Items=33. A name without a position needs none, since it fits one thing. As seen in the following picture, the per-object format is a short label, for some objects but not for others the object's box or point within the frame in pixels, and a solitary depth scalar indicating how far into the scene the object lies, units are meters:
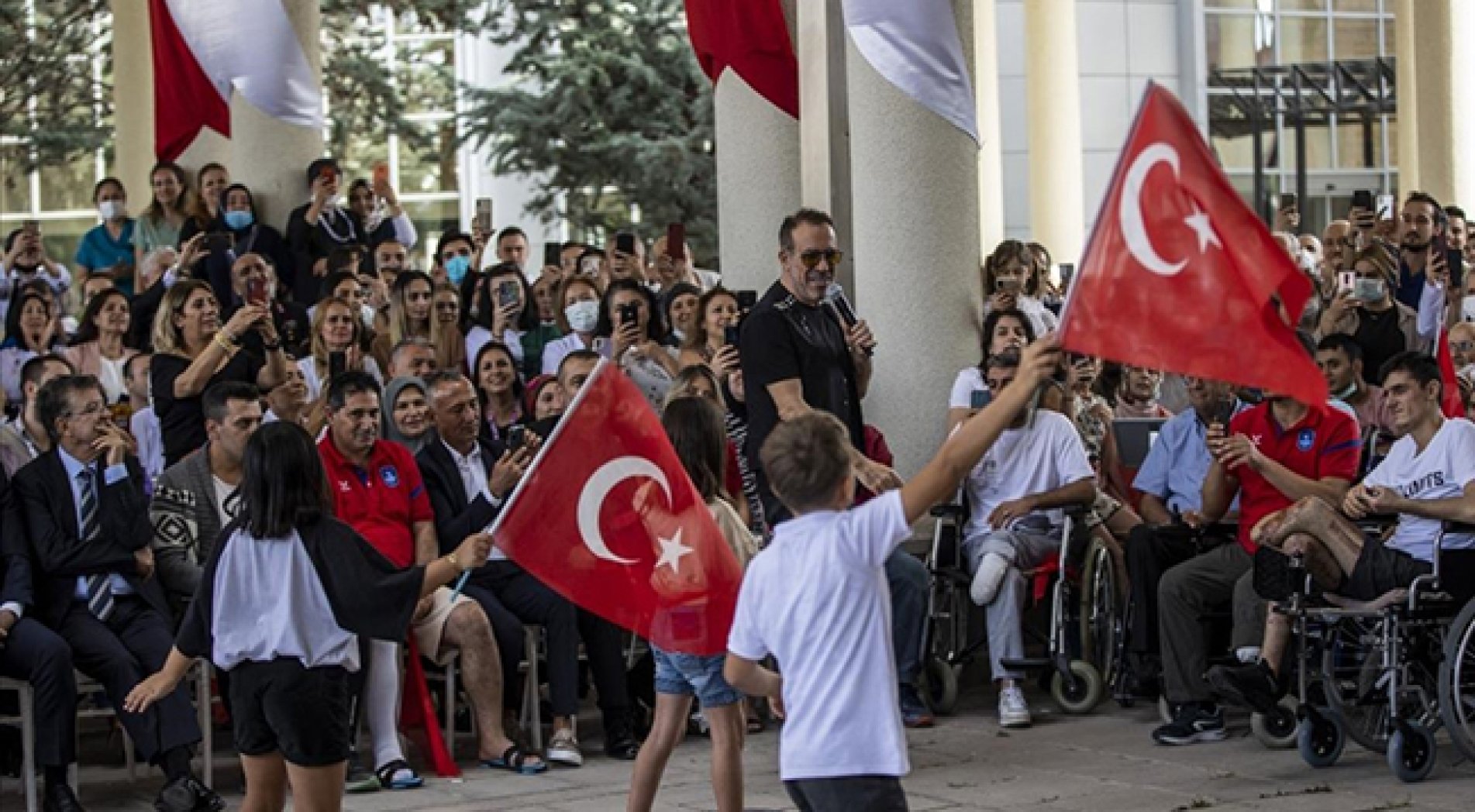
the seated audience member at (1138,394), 14.68
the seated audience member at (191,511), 11.34
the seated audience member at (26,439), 11.35
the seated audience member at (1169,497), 12.27
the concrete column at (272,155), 16.72
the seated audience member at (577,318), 14.36
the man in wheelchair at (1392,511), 10.92
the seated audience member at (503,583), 11.79
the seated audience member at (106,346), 13.93
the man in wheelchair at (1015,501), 12.47
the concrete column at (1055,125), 31.23
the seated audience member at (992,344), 12.94
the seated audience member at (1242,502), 11.54
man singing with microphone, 11.08
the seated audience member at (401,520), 11.41
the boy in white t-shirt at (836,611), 6.78
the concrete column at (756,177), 16.41
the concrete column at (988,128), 28.02
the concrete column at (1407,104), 31.33
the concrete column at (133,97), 23.09
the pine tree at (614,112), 32.78
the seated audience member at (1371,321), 14.67
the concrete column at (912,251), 13.49
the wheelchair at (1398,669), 10.47
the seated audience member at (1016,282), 15.16
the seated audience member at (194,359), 12.14
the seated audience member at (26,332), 13.85
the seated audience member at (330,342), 13.44
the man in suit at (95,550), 10.55
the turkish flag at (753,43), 16.06
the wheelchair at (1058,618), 12.45
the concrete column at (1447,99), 24.91
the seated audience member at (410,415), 12.12
